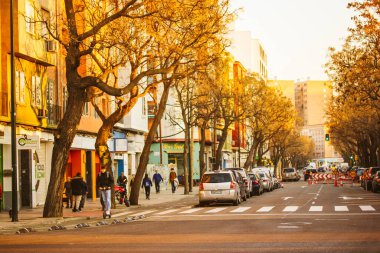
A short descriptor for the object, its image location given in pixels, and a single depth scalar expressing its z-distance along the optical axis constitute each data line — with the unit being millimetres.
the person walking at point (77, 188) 36688
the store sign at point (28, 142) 29531
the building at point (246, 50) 150000
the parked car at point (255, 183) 56469
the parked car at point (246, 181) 49156
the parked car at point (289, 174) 113250
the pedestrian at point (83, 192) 37303
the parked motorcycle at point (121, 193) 41706
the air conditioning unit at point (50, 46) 40750
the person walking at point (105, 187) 30469
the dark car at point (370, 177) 58969
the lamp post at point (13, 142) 27844
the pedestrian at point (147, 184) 51688
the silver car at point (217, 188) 39656
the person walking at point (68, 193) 39344
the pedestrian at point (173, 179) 63356
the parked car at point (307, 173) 112325
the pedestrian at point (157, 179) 61000
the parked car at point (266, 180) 64062
